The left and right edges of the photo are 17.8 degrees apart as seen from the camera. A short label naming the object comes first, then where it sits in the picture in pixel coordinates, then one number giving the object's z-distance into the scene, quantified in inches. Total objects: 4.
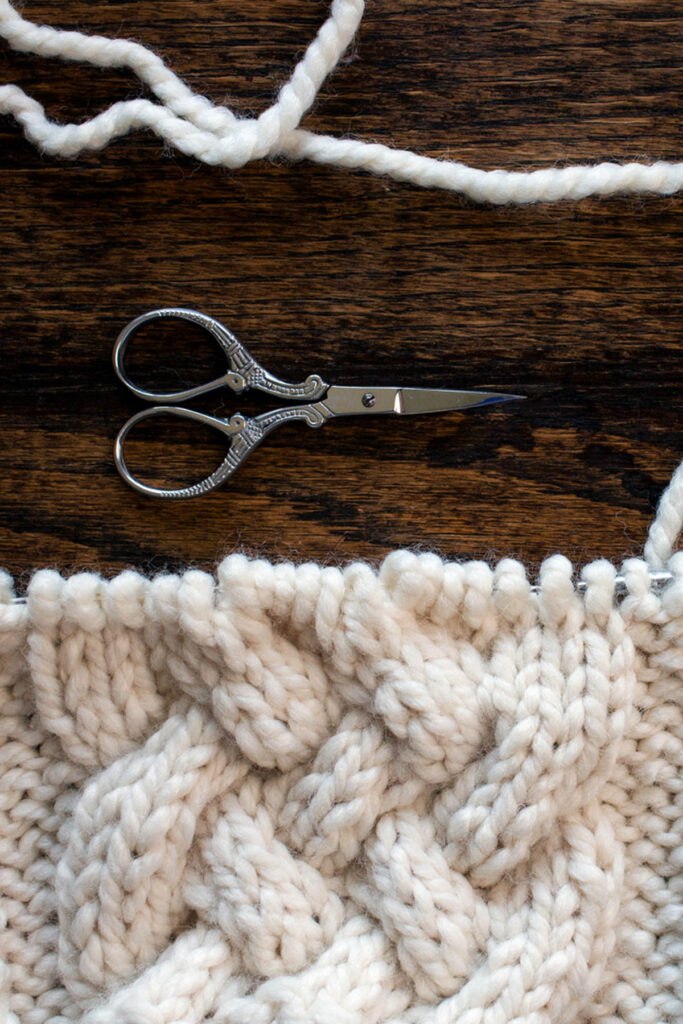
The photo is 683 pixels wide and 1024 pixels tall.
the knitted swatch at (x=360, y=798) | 20.3
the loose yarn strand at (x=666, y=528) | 21.1
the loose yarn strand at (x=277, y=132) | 21.3
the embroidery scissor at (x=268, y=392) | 21.2
